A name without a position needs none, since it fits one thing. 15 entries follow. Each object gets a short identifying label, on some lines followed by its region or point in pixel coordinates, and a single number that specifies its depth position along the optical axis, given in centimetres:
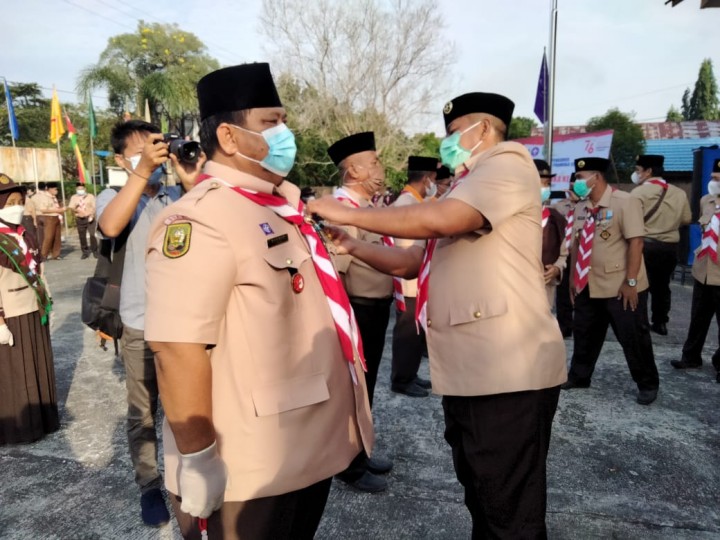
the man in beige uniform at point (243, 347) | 144
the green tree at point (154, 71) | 2383
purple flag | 1201
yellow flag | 1634
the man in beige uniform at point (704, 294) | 527
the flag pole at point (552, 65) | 1121
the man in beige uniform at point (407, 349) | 486
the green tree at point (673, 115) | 5034
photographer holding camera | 293
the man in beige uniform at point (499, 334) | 201
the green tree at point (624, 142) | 1869
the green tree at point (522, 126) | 3192
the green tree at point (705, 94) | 5488
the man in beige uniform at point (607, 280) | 459
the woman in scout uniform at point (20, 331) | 384
